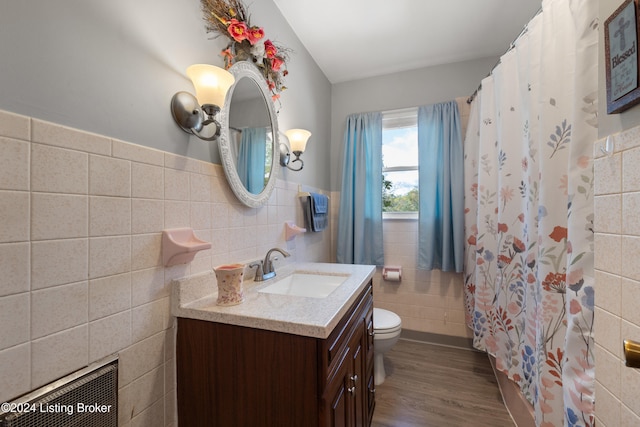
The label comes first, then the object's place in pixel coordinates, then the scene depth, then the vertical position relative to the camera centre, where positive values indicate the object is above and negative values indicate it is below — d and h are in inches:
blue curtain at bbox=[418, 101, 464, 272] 86.2 +9.8
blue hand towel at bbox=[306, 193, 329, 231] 76.9 +1.7
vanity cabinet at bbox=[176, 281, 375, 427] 30.8 -21.1
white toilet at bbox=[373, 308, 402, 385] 67.8 -32.1
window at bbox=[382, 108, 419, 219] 96.7 +20.5
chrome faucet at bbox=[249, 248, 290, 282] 52.9 -11.1
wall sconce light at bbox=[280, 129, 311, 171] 66.6 +19.9
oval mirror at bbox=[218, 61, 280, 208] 46.5 +16.4
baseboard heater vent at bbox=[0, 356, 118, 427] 22.3 -18.3
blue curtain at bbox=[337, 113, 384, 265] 96.0 +8.3
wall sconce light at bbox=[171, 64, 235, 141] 37.5 +17.9
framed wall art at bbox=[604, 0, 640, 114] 22.3 +15.0
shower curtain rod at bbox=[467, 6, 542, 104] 52.6 +38.4
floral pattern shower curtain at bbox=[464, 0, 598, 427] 32.2 +1.0
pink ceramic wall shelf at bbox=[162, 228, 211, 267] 35.5 -4.3
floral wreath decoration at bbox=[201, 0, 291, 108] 44.8 +34.7
